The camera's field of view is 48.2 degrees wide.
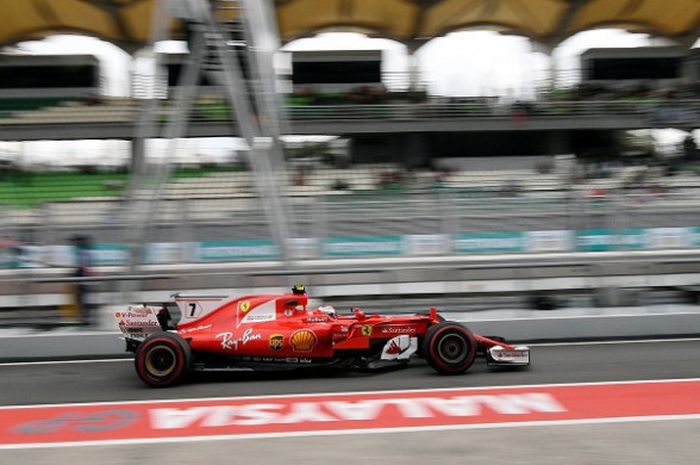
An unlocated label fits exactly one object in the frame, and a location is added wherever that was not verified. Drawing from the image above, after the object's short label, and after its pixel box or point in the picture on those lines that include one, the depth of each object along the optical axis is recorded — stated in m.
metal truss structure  11.55
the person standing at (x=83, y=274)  9.77
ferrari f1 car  7.64
